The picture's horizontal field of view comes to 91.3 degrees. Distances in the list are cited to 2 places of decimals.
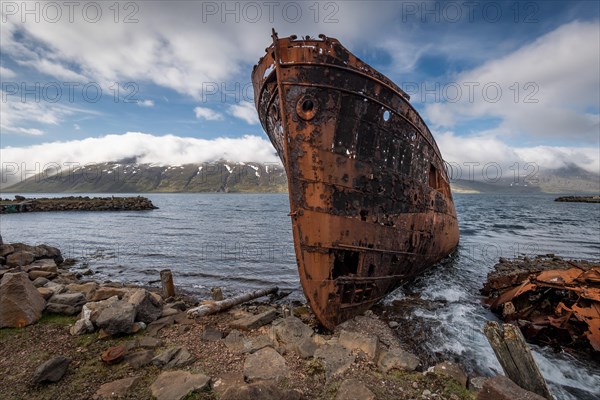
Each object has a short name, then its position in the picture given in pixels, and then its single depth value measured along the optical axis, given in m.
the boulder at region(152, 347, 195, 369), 4.98
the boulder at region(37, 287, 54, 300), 7.26
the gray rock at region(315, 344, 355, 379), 4.98
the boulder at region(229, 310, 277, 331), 6.73
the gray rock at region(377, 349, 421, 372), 5.18
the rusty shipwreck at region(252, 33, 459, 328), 6.51
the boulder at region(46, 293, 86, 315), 6.73
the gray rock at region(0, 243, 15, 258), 12.59
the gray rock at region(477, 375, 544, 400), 3.40
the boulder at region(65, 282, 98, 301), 8.11
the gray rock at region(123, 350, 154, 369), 4.93
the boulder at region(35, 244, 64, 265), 14.71
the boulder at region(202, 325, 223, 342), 6.10
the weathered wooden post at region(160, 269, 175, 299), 9.48
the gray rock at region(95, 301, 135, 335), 5.79
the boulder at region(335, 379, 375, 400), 4.20
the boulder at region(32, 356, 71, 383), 4.33
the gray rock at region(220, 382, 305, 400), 3.66
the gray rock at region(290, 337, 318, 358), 5.52
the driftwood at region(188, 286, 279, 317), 7.46
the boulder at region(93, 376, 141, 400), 4.09
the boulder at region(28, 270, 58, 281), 10.42
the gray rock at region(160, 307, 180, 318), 7.25
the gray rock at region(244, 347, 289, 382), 4.71
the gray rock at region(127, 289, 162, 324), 6.59
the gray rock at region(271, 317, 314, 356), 5.68
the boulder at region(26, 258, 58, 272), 11.37
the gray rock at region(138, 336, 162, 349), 5.56
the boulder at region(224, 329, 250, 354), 5.67
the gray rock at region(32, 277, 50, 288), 8.95
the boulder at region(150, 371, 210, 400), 4.09
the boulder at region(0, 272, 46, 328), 5.98
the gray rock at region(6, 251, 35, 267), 12.11
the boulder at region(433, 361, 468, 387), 4.78
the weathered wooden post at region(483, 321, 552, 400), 4.03
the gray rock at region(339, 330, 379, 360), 5.59
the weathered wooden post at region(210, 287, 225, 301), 8.98
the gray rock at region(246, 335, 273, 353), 5.66
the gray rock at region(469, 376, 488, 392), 4.77
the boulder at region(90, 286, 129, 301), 7.70
